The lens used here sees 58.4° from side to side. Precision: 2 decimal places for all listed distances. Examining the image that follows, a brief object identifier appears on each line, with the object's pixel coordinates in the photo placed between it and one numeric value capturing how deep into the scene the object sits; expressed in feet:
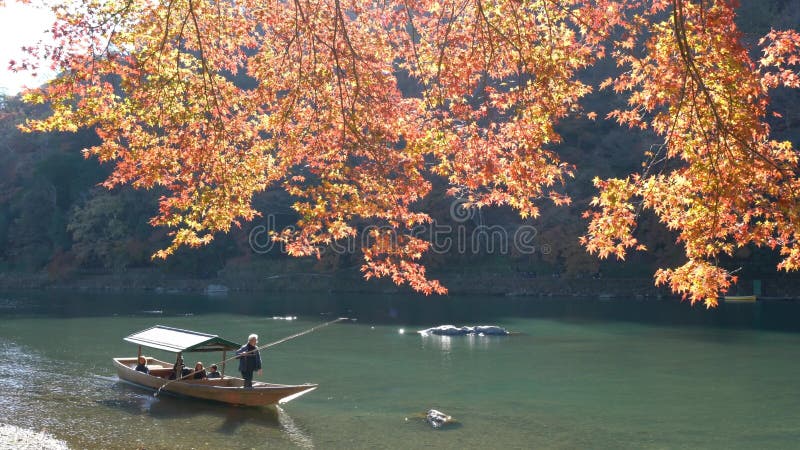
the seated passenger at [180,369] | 57.52
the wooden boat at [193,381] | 52.19
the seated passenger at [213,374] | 57.21
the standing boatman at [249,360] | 51.65
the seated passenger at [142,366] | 60.37
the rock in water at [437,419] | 47.96
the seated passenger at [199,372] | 56.75
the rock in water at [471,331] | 91.61
